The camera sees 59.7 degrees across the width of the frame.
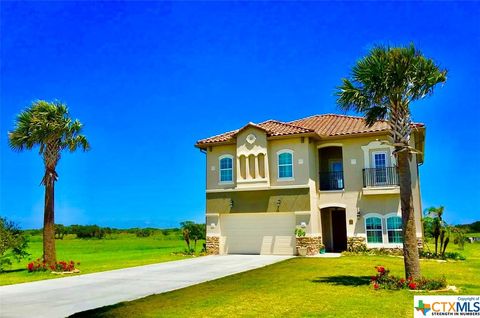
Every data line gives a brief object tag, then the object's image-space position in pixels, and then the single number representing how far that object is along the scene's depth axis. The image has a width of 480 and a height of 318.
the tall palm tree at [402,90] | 12.86
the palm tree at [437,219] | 21.70
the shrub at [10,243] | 19.66
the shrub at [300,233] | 24.50
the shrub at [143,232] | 65.44
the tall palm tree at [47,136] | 19.23
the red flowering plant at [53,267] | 18.15
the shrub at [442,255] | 21.59
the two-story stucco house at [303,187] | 24.33
